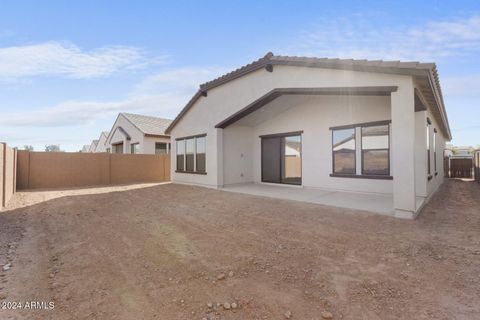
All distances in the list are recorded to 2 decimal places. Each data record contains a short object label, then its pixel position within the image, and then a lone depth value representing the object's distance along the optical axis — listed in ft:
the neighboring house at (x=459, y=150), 110.87
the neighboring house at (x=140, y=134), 63.87
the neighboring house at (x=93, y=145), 128.62
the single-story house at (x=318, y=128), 19.54
